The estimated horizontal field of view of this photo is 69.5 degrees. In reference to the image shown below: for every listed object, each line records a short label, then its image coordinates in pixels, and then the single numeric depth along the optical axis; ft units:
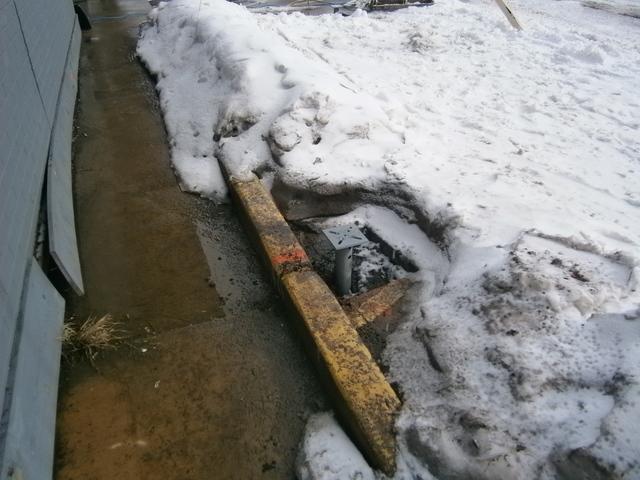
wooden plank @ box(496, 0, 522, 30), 23.58
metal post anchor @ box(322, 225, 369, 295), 8.21
